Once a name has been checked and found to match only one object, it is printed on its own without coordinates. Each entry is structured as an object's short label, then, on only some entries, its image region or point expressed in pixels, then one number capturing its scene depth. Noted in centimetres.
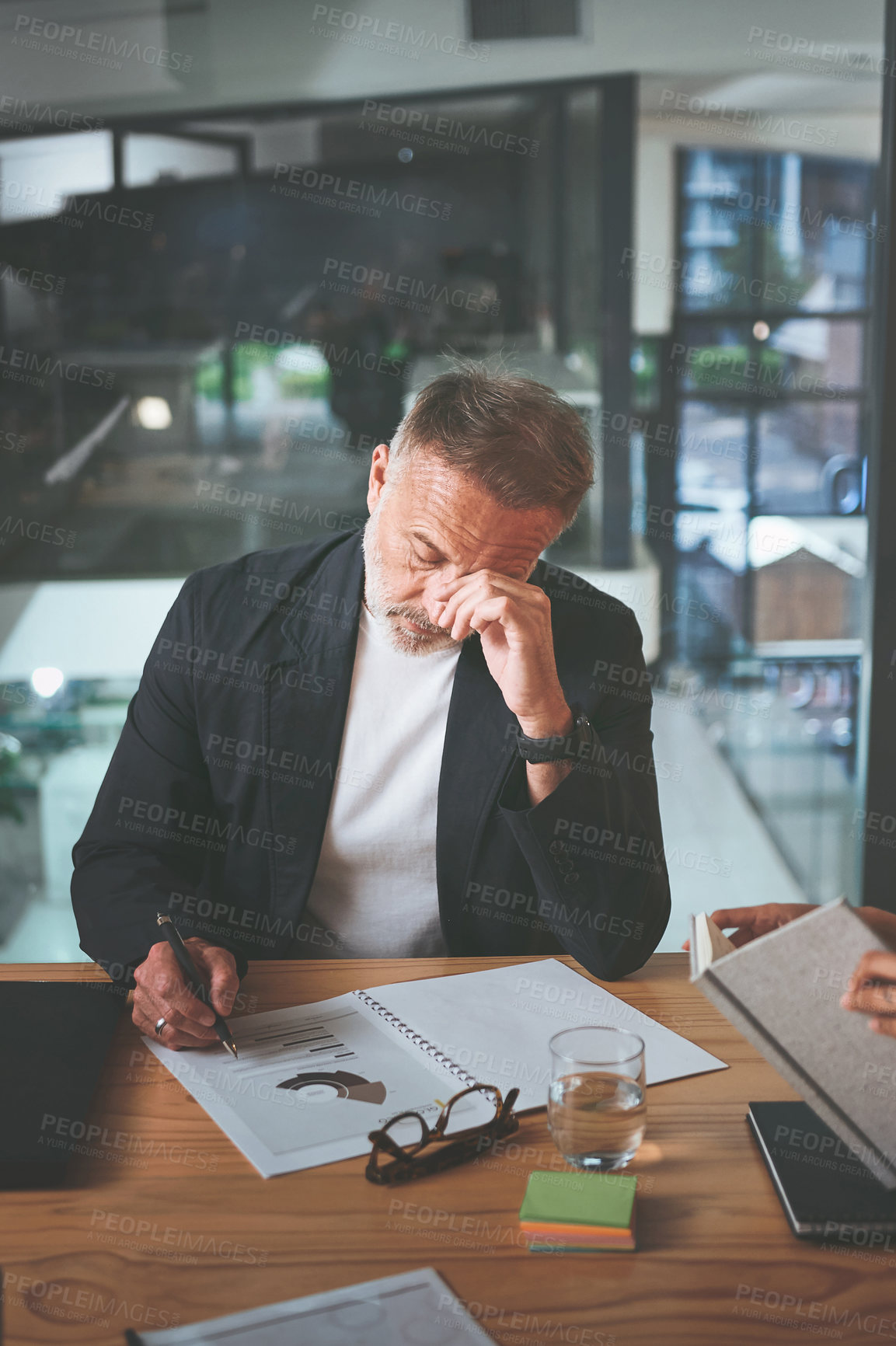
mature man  134
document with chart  92
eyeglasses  86
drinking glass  86
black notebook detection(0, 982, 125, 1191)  86
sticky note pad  78
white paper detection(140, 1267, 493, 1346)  70
